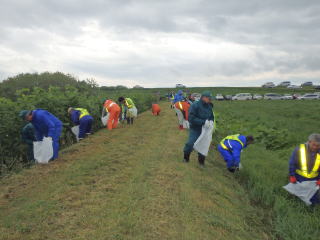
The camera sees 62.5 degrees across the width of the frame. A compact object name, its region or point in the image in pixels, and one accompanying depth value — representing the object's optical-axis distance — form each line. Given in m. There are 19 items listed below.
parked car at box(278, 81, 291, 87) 73.76
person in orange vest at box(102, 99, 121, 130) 11.22
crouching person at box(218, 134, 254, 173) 6.18
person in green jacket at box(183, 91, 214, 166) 6.20
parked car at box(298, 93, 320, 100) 41.72
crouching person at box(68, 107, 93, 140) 9.28
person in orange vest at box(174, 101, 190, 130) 10.52
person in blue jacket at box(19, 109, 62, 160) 6.41
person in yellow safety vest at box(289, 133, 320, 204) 4.80
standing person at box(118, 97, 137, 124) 13.82
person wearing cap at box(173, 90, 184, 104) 14.09
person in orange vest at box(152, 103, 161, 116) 19.04
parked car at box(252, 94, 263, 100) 46.11
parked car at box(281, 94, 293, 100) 44.74
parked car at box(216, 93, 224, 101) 47.06
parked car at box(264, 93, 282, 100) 44.91
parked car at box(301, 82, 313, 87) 71.46
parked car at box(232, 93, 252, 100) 46.09
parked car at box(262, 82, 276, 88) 69.06
